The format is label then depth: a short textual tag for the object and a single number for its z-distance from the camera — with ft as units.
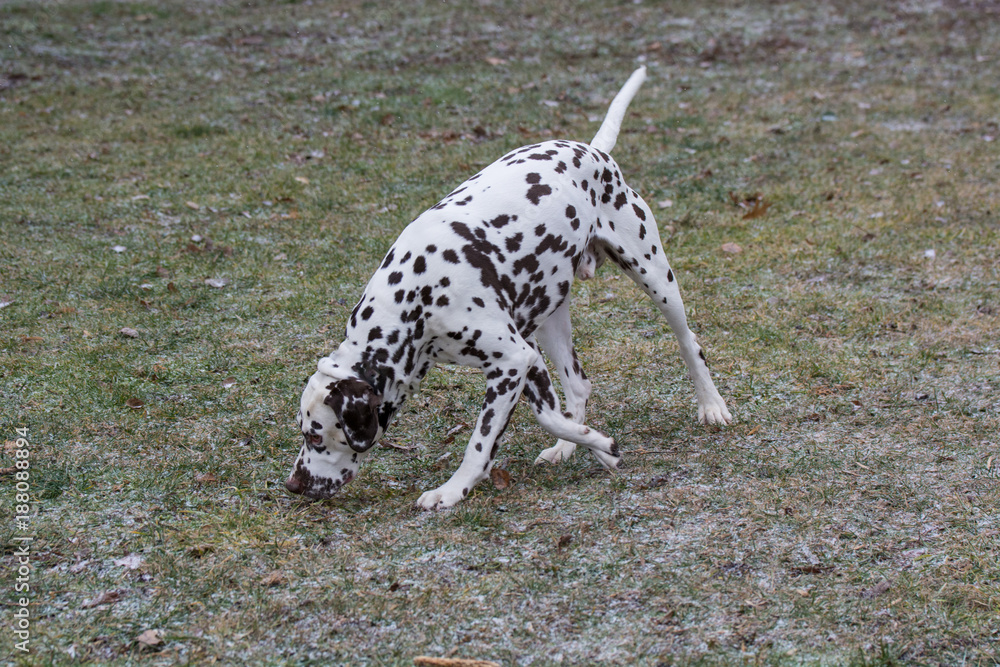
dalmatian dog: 26.66
